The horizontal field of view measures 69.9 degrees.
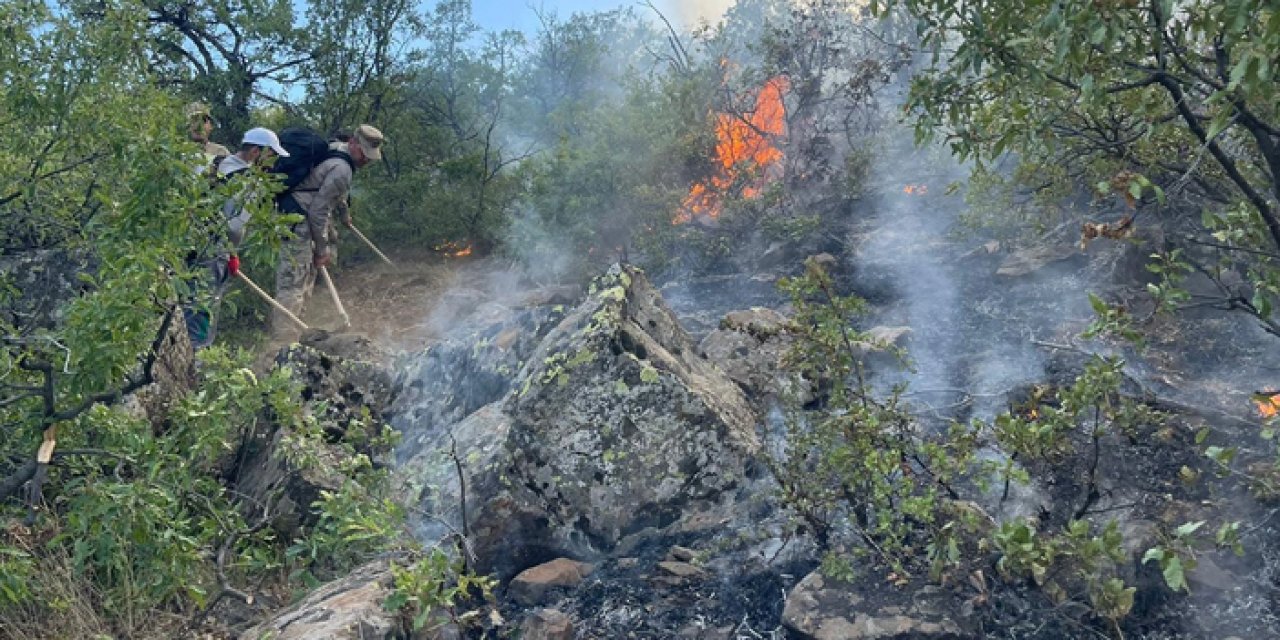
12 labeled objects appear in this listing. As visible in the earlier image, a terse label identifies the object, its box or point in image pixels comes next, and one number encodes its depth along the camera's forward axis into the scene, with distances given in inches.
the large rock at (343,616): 119.3
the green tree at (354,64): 444.5
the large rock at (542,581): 158.1
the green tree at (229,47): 422.3
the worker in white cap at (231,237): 271.3
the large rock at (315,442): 178.5
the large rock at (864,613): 133.1
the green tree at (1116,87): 103.1
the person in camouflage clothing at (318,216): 319.3
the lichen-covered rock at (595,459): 167.8
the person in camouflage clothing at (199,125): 264.5
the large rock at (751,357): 212.8
